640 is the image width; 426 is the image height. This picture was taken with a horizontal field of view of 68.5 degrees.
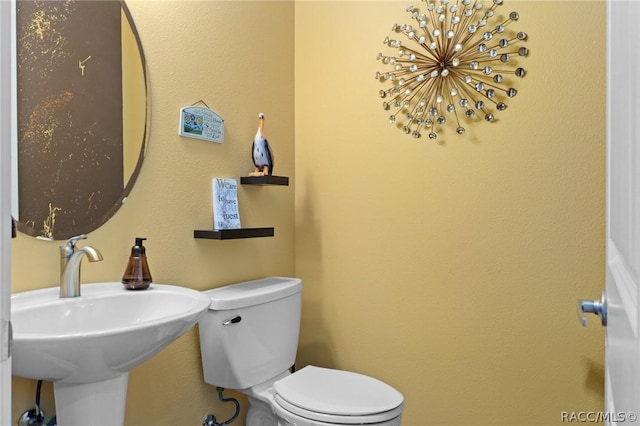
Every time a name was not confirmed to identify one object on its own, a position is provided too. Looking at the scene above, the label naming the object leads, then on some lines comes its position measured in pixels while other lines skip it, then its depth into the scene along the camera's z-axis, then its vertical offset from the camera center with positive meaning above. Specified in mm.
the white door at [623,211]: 429 -2
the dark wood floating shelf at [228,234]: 1691 -83
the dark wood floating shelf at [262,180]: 1861 +124
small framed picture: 1663 +320
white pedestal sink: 930 -276
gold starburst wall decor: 1711 +554
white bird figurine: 1870 +224
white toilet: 1490 -589
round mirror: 1246 +285
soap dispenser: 1388 -180
